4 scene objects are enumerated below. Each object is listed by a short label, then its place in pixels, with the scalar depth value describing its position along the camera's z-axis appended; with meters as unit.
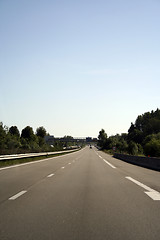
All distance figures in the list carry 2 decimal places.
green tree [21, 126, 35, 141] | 158.43
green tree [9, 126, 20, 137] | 181.89
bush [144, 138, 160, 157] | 63.11
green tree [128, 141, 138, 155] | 74.12
